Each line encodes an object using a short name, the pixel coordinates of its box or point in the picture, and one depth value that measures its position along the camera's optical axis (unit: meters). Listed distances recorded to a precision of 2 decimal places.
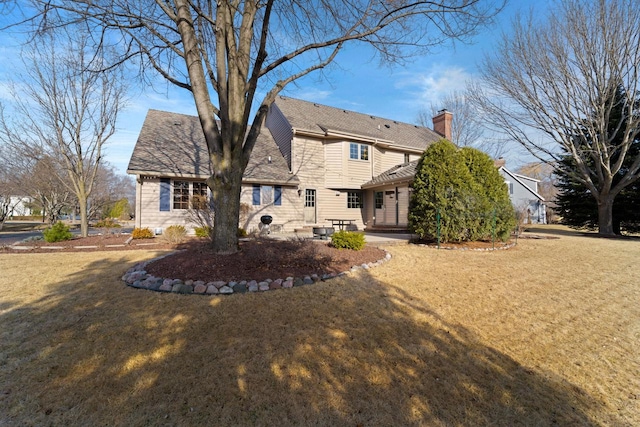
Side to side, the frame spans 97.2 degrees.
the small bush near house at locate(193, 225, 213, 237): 10.58
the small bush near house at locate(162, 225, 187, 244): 9.84
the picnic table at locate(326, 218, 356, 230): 15.81
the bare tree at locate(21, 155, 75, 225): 20.30
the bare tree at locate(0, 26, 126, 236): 11.92
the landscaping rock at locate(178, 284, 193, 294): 4.59
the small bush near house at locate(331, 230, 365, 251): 7.43
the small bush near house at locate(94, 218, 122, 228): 13.68
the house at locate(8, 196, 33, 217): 42.43
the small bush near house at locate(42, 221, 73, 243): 9.91
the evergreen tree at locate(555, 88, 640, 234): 14.90
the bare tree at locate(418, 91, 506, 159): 25.88
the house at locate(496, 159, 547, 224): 30.22
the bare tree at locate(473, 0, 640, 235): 12.05
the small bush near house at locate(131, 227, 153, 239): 10.93
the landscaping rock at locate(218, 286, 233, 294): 4.55
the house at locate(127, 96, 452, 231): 12.23
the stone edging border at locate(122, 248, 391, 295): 4.60
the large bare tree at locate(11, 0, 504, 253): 5.84
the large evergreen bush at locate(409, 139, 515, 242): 8.87
